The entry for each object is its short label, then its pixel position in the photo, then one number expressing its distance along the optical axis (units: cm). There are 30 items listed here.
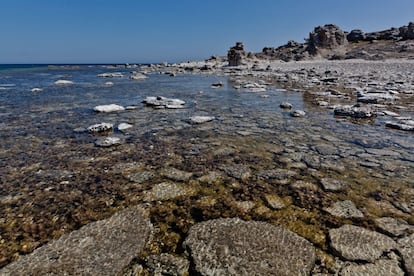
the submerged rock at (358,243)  249
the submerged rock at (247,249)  230
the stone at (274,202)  338
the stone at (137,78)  2625
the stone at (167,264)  231
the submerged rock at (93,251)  230
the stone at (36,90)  1513
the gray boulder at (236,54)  5238
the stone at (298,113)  838
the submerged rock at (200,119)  771
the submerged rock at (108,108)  916
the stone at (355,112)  802
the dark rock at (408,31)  5434
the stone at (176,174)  416
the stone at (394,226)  282
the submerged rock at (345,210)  317
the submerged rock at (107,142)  562
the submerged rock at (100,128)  658
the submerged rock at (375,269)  227
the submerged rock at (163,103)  1016
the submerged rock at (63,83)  1979
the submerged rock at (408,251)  230
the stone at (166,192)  360
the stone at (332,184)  379
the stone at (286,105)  970
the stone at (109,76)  2995
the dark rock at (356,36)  7056
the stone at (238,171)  423
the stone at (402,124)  664
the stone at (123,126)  687
